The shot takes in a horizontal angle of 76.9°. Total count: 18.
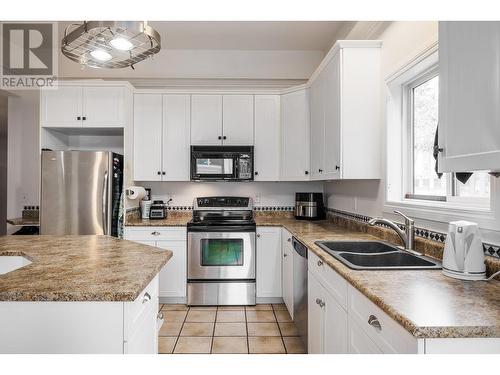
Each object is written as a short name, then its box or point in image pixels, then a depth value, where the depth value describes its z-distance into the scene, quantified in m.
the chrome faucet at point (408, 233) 1.85
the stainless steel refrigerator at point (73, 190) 3.11
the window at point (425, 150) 1.78
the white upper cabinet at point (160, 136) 3.63
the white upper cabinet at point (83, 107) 3.32
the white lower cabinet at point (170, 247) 3.30
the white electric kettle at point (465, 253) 1.30
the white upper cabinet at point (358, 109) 2.42
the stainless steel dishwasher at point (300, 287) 2.32
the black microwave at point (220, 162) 3.54
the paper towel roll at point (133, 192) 3.42
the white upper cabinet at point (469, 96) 0.92
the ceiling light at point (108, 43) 1.52
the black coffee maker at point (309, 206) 3.60
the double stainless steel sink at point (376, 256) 1.59
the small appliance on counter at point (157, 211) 3.62
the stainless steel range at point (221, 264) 3.28
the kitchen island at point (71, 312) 1.08
